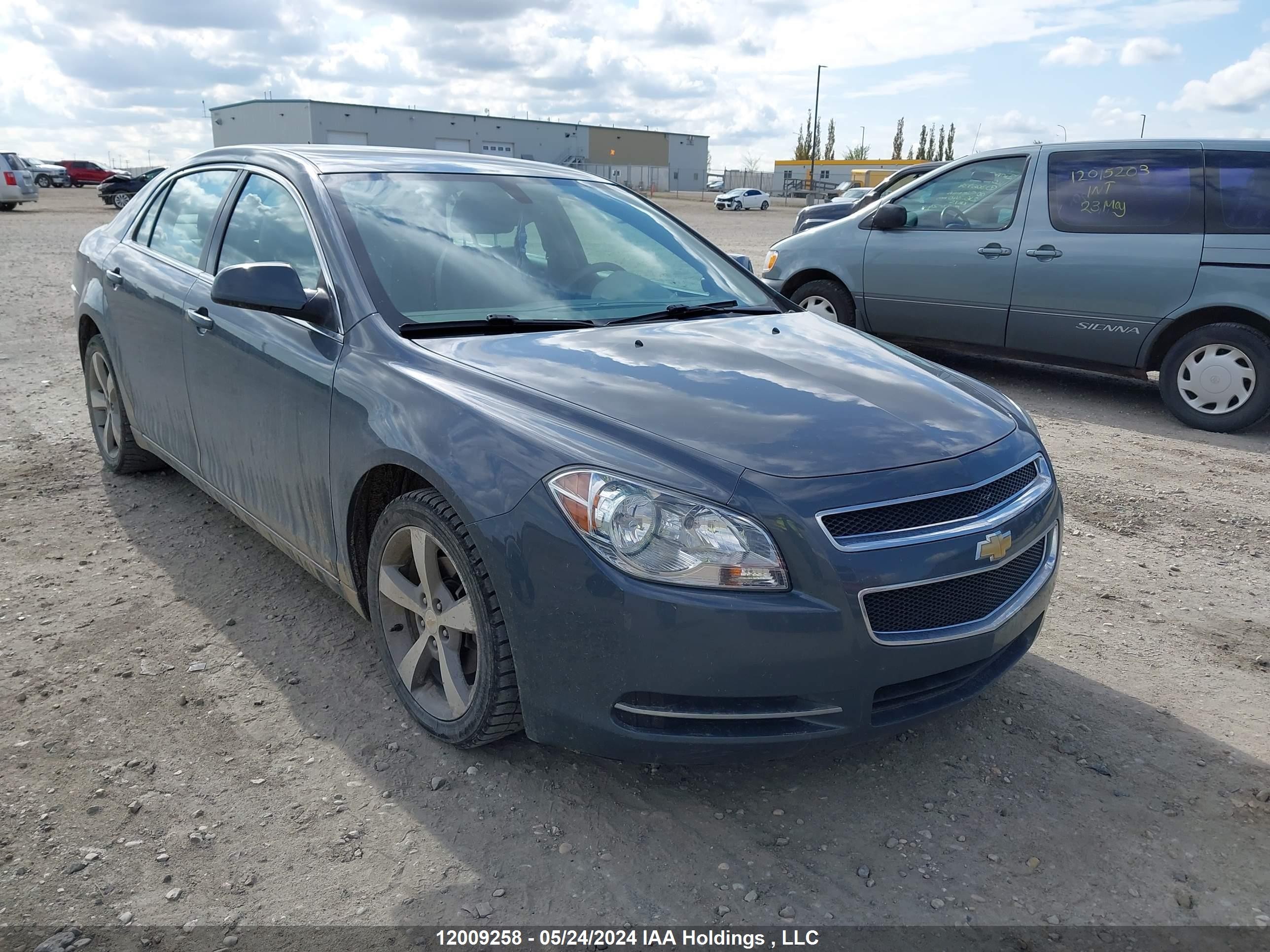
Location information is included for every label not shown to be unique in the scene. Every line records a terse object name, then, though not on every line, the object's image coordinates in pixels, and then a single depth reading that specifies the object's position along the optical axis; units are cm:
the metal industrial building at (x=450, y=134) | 7038
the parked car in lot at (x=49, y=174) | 5391
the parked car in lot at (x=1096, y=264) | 655
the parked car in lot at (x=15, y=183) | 3050
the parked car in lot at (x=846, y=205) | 1234
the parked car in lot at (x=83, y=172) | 5959
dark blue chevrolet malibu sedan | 232
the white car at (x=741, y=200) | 5184
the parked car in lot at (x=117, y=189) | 3662
